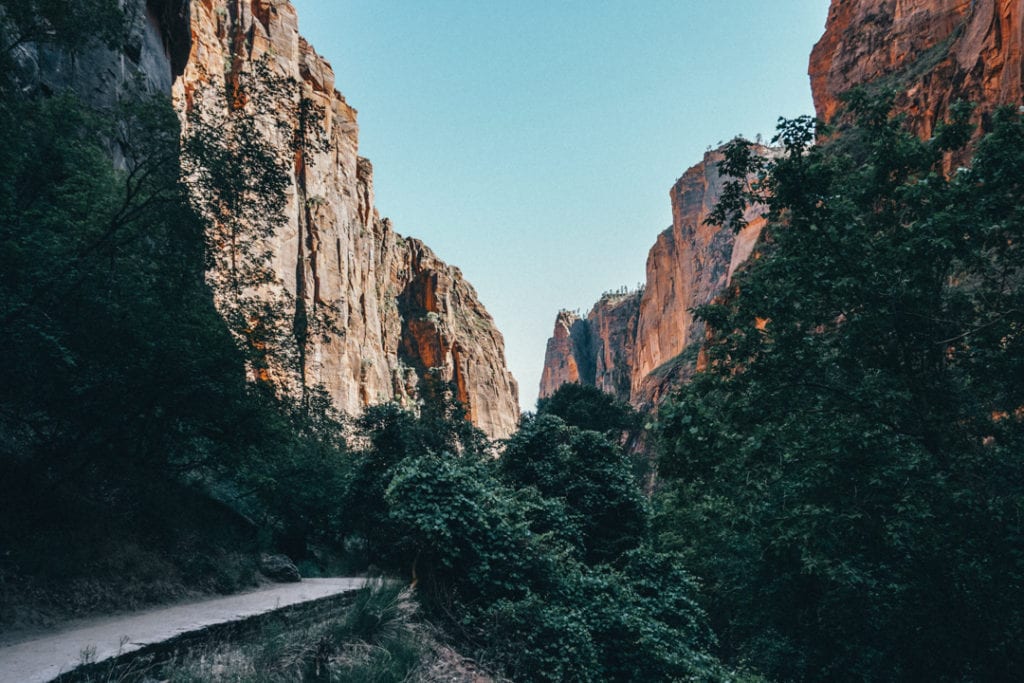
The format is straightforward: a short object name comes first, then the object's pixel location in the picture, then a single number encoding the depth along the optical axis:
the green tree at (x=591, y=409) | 43.31
